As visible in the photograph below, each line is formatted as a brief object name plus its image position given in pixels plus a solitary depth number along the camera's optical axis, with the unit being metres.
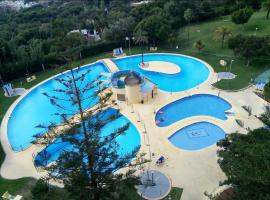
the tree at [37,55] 34.53
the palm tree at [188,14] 41.19
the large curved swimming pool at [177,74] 30.07
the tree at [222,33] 33.97
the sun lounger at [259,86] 25.65
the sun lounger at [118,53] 38.53
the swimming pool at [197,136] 20.69
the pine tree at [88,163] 11.82
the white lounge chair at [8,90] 29.55
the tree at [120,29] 39.81
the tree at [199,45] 34.72
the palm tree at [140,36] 36.38
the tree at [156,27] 37.38
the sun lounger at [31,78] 33.08
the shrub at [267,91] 20.56
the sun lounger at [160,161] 18.19
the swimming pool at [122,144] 21.10
